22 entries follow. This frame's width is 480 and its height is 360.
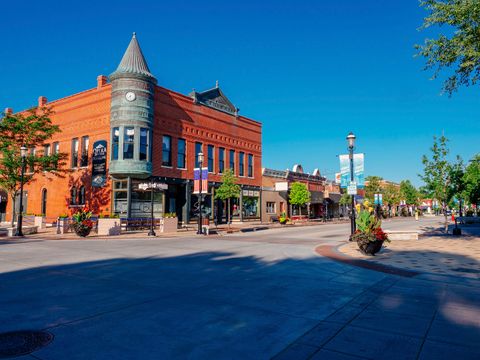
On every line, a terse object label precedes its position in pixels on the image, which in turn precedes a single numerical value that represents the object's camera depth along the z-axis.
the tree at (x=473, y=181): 31.97
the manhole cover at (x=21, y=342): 4.36
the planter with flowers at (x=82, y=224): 22.48
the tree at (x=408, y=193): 92.75
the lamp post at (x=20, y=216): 22.81
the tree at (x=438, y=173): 24.16
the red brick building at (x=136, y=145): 29.69
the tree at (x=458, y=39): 12.30
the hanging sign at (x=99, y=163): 30.78
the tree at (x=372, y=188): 72.88
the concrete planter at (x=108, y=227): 24.64
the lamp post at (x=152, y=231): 24.29
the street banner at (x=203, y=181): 26.88
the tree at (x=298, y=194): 48.41
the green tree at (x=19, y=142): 27.15
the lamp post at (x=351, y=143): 19.92
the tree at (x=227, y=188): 34.47
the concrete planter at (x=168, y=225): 27.39
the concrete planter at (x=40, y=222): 28.08
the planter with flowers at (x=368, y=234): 13.31
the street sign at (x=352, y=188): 20.10
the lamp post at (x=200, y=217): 25.88
